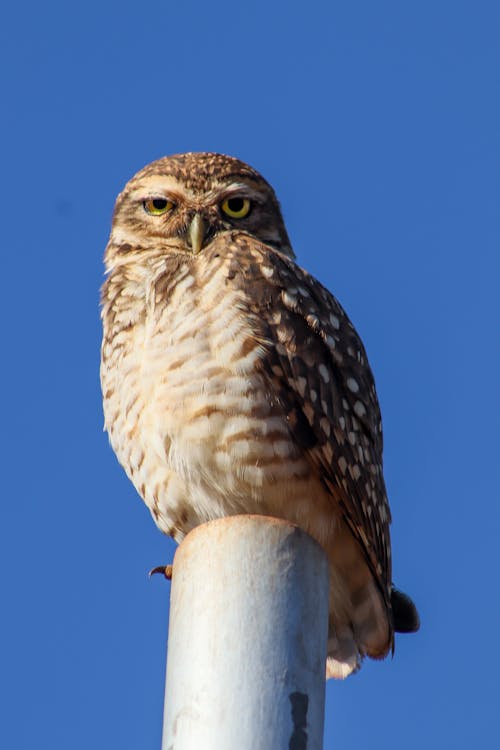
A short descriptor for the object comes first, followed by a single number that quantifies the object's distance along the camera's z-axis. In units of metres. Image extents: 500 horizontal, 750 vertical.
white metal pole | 6.75
